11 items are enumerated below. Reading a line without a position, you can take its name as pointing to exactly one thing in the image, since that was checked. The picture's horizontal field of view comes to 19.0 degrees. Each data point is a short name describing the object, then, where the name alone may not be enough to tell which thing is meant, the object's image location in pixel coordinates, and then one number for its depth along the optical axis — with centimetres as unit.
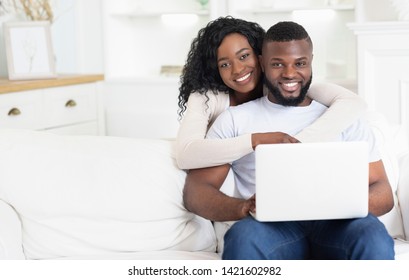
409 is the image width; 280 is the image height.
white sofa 342
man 302
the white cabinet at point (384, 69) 614
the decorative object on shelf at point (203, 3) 757
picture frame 637
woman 337
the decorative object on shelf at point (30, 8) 679
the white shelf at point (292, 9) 707
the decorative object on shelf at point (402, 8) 616
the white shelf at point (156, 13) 759
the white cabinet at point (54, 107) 586
